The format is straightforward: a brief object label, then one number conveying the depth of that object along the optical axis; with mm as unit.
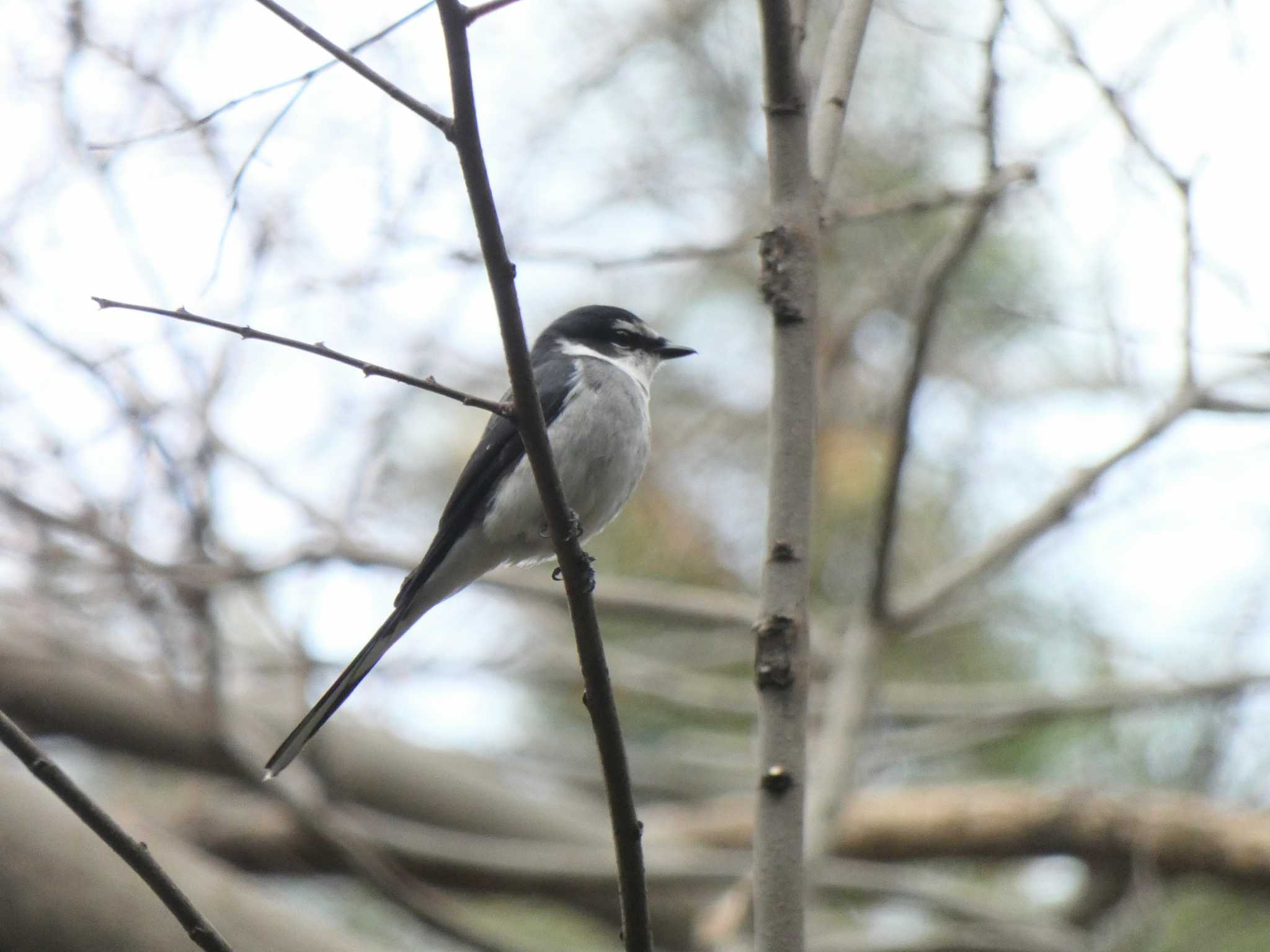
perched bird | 7738
